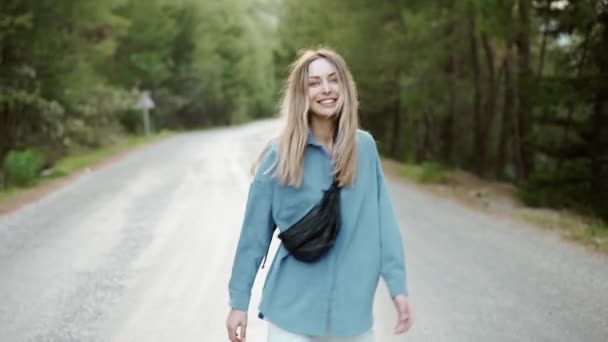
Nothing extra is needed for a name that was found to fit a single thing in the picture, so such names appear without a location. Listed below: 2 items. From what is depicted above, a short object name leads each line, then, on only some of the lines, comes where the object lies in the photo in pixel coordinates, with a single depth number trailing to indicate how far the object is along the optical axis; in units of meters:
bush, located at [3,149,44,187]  15.69
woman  2.59
